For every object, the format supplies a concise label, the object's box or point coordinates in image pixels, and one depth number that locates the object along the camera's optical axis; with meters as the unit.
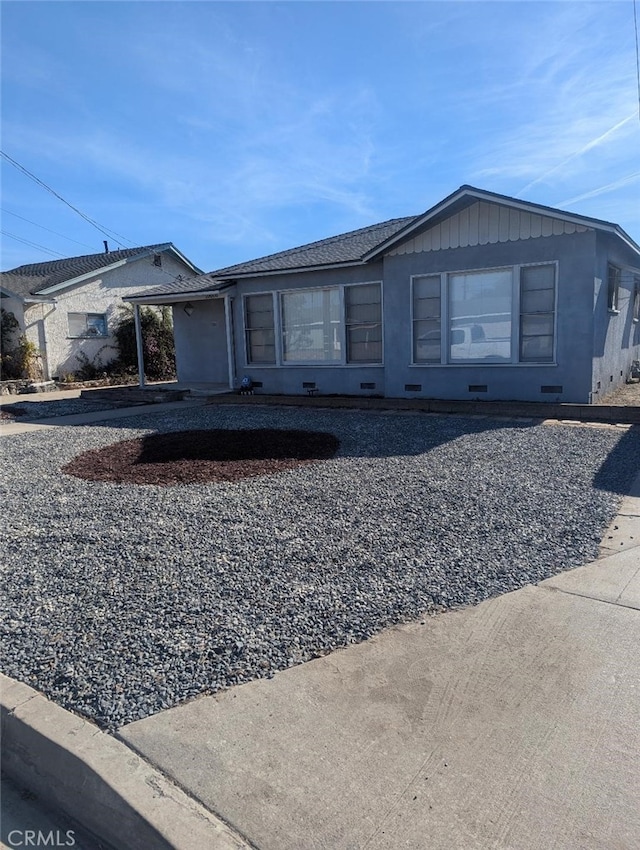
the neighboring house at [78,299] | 19.11
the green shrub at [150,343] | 21.00
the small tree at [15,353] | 18.61
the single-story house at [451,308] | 9.74
